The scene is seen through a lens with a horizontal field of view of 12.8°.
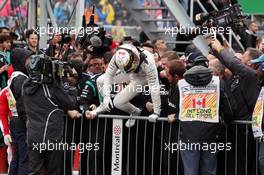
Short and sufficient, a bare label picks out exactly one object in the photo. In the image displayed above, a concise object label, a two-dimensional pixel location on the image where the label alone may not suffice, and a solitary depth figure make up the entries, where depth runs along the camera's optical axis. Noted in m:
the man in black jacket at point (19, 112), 15.76
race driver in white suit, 14.92
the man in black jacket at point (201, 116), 14.02
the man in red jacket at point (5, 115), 16.48
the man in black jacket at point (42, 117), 14.67
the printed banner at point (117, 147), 15.38
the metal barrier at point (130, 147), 15.05
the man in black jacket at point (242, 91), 13.87
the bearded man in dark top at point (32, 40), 20.09
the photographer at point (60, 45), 16.54
